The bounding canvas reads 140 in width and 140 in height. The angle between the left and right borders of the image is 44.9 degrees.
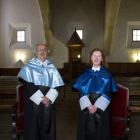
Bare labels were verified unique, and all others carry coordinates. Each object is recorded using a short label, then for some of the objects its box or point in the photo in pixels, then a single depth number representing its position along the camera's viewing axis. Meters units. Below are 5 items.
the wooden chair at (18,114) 2.21
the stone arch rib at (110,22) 9.32
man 2.11
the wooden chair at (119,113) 2.10
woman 1.97
